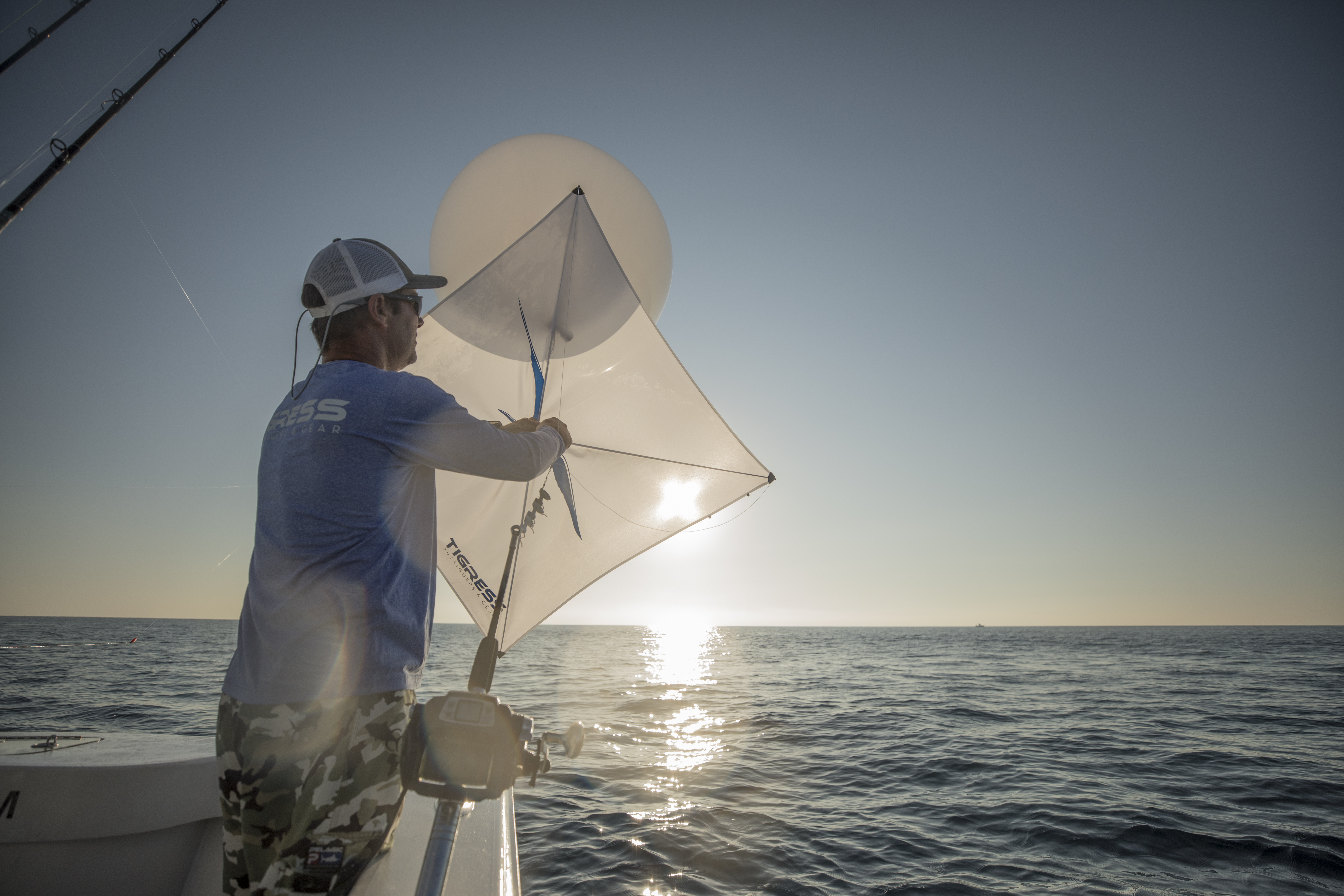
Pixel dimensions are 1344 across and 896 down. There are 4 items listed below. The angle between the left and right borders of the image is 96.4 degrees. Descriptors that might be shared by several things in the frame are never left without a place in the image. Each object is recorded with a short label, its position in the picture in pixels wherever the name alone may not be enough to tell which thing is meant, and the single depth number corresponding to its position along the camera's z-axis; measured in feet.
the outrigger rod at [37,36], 14.10
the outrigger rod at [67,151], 11.80
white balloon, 13.34
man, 4.31
